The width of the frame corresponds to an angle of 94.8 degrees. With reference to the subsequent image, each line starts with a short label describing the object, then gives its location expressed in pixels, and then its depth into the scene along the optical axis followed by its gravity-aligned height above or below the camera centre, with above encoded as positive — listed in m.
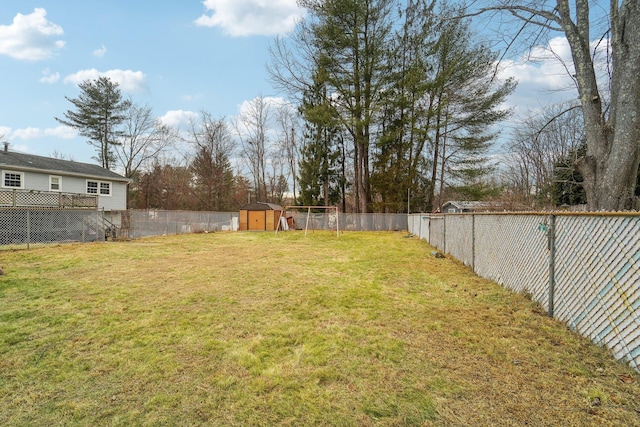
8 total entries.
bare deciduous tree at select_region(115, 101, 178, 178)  25.59 +6.24
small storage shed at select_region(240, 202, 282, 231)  21.92 -0.56
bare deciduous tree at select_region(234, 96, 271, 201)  29.44 +7.47
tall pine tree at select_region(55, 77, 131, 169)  23.12 +7.68
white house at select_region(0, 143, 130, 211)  14.20 +1.75
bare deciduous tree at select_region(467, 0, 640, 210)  4.04 +1.73
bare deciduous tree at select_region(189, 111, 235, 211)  26.95 +4.82
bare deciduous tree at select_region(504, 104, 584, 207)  17.05 +3.57
